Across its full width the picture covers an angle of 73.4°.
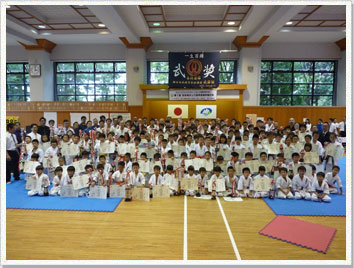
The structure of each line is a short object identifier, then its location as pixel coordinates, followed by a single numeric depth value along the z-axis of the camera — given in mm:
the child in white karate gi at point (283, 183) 6113
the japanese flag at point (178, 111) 13960
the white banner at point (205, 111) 13812
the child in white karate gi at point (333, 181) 6375
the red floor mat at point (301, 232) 3954
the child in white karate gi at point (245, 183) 6242
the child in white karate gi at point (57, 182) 6250
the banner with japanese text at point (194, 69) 12609
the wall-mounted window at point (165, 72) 14289
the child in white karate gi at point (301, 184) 6035
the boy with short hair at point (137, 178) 6402
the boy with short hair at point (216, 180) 6082
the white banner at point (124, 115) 13797
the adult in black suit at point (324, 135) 8133
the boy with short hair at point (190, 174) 6297
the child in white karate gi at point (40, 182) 6188
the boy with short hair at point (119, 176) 6438
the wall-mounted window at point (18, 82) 15117
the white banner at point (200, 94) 12891
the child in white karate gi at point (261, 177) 6129
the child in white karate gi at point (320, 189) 5855
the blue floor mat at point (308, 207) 5168
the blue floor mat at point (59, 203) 5414
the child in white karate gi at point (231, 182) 6224
